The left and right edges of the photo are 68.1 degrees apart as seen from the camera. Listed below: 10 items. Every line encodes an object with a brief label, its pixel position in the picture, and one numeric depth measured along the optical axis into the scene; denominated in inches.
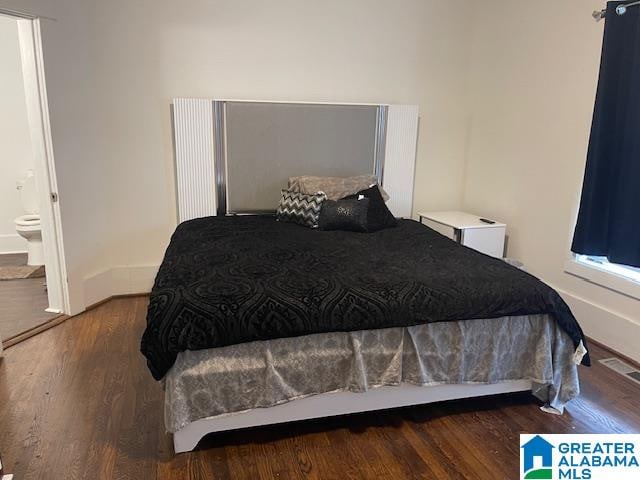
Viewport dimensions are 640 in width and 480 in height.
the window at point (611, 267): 114.2
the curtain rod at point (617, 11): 105.5
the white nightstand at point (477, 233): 143.6
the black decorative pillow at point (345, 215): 130.5
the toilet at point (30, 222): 171.5
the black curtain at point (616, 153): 107.3
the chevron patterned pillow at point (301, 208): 135.1
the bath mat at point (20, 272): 169.0
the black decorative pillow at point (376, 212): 132.8
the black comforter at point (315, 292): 77.4
